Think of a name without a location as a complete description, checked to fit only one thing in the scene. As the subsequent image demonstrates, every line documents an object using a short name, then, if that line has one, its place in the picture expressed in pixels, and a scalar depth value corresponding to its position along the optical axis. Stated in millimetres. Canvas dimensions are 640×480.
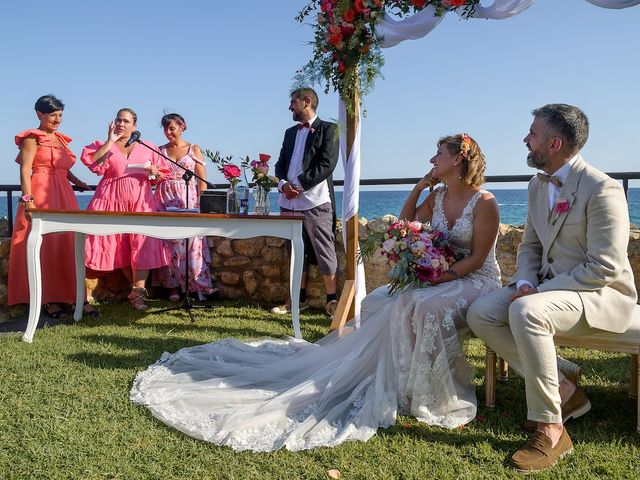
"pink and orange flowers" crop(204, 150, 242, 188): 4871
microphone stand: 5477
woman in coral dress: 5293
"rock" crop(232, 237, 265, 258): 6367
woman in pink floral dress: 5980
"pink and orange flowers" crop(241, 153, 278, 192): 4957
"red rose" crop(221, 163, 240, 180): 4867
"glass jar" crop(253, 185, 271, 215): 4922
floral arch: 4078
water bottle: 4859
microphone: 4984
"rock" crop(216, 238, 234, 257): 6438
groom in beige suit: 2674
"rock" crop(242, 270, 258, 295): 6348
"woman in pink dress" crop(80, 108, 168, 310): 5742
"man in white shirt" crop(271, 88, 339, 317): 5355
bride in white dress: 2973
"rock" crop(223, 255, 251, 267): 6430
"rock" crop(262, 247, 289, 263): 6277
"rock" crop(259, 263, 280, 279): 6266
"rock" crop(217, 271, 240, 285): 6410
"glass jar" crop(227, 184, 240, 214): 4805
